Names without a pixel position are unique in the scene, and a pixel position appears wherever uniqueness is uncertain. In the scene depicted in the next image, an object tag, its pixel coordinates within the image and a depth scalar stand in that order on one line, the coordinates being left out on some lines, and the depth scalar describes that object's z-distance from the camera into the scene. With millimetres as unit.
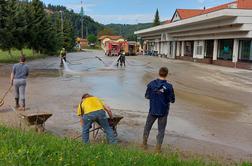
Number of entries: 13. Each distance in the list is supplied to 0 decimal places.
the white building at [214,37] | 31028
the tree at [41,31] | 36689
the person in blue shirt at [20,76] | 10394
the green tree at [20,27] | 29606
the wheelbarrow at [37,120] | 7138
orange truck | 57942
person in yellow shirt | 6369
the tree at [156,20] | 115531
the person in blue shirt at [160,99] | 6275
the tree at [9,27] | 27540
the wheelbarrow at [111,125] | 6872
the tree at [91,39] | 138088
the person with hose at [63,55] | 29723
